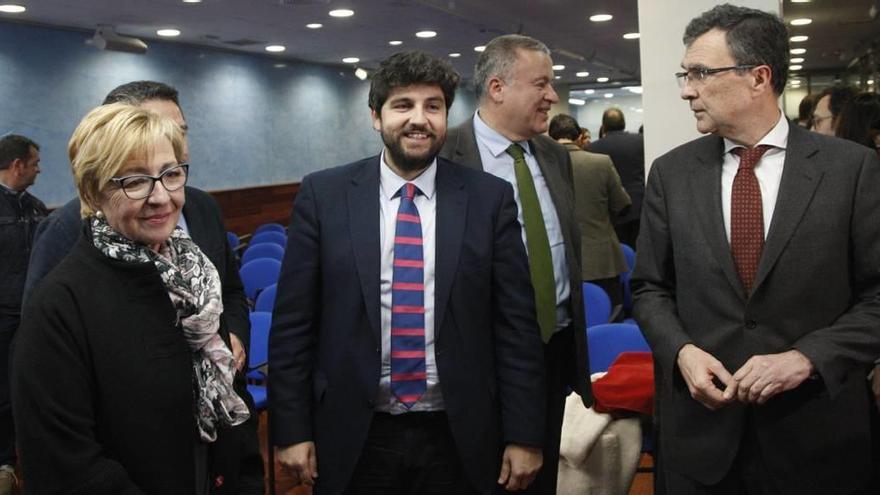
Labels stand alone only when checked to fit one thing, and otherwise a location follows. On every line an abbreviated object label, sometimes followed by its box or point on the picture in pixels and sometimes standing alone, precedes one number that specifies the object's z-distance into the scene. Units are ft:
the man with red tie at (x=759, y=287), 6.81
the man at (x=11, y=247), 16.76
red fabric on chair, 10.16
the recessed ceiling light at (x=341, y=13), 28.73
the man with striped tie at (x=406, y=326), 7.37
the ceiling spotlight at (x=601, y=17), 33.30
